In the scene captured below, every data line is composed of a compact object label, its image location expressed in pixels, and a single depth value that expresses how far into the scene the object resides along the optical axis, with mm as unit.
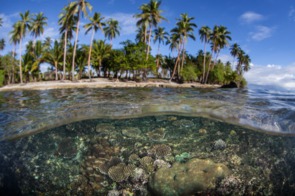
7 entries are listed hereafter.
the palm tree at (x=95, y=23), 46375
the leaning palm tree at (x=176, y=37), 56188
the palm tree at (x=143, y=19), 51062
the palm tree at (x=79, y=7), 40281
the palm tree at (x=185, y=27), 55406
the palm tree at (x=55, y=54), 49531
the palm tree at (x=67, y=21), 42172
